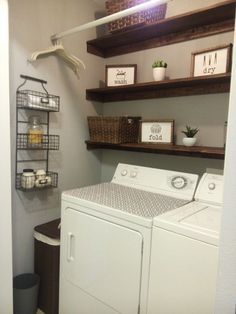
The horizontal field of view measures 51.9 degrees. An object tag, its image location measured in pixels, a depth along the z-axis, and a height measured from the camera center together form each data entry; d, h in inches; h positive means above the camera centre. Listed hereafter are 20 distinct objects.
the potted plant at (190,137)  71.3 -0.4
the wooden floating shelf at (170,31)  64.2 +32.4
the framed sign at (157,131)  77.6 +1.2
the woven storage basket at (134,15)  72.3 +36.3
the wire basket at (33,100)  69.1 +8.7
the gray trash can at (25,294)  69.8 -47.2
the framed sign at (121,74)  84.0 +20.7
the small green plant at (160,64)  74.2 +21.6
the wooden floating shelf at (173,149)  63.1 -4.1
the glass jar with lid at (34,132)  71.7 -0.4
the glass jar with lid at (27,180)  69.9 -14.3
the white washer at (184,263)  42.8 -23.7
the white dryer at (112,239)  51.9 -24.8
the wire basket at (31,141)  71.6 -3.2
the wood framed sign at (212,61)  63.6 +20.6
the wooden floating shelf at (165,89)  67.5 +15.1
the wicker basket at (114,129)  79.7 +1.4
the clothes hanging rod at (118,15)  54.8 +28.9
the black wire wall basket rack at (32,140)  70.1 -2.9
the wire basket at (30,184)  70.0 -15.8
